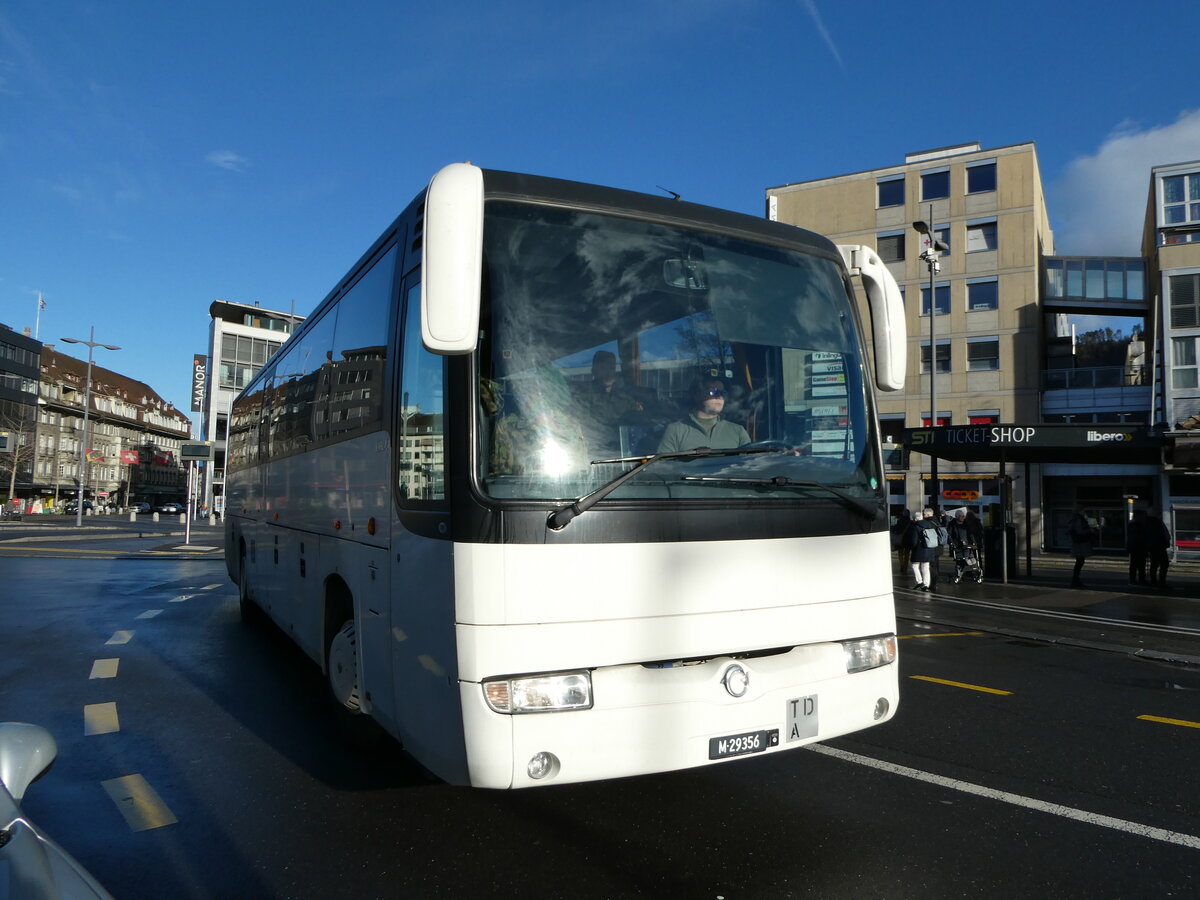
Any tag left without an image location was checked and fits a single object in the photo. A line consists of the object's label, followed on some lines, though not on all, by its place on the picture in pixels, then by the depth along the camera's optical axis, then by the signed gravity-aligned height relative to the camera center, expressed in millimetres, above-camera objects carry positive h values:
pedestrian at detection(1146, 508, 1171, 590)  18250 -1112
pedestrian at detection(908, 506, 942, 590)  16375 -1097
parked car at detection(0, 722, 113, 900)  1716 -784
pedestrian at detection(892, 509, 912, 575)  17875 -1120
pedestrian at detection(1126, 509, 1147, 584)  18844 -1131
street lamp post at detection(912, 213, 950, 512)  23884 +7277
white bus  3213 +0
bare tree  65000 +2784
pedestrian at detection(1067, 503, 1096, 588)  18266 -1001
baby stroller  18594 -1523
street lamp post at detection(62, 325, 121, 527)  44906 +7791
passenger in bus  3482 +341
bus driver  3605 +262
